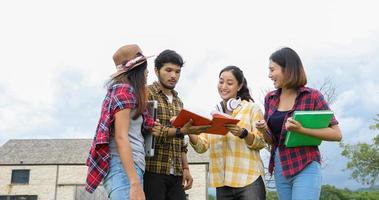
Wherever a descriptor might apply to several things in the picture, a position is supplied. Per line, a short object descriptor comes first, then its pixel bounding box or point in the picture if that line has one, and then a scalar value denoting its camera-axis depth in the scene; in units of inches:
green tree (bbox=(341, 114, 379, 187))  1069.1
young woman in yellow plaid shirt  131.7
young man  131.3
